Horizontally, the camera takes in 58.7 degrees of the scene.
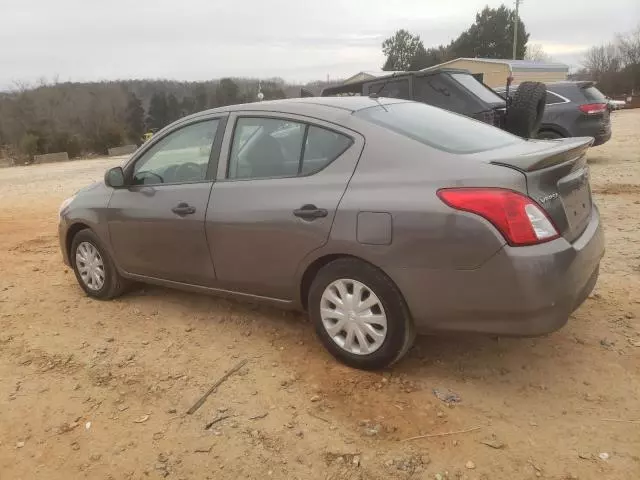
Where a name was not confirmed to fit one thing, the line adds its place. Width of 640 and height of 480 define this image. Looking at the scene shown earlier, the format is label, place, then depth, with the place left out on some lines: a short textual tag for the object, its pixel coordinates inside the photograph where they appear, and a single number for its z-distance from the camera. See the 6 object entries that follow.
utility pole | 54.75
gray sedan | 2.76
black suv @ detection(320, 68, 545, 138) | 7.62
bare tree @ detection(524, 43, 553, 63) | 67.85
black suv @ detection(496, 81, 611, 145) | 10.45
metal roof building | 39.88
